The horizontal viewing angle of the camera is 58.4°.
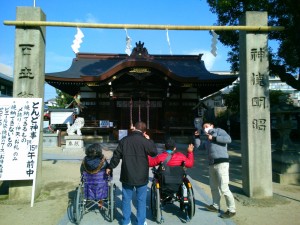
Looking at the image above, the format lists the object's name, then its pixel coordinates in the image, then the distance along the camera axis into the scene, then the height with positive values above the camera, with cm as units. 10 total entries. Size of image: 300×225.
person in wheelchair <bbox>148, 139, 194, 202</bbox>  450 -74
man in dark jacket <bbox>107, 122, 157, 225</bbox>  407 -70
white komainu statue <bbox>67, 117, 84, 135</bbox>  1422 -28
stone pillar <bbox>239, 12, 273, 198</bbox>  585 +23
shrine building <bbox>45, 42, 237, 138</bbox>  1568 +196
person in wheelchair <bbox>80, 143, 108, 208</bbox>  454 -89
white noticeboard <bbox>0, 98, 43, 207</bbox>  545 -32
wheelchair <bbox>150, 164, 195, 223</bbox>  438 -115
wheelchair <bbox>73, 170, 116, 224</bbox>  450 -115
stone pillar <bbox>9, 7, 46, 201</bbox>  589 +136
